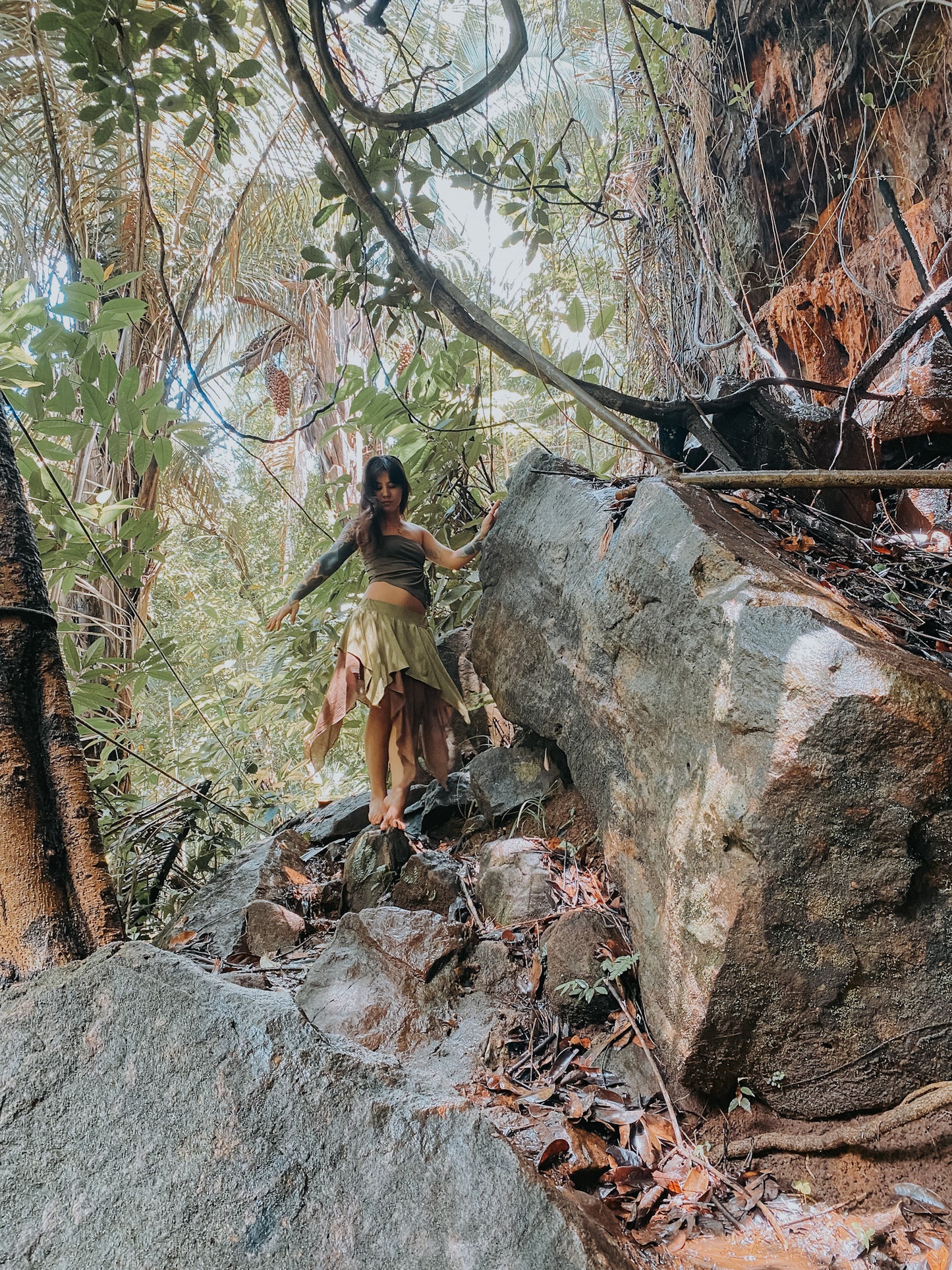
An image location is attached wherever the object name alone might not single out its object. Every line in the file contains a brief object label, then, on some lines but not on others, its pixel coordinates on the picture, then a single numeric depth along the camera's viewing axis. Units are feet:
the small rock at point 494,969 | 8.97
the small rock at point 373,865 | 11.28
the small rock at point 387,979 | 8.49
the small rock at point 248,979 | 8.94
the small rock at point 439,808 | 13.41
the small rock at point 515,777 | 11.88
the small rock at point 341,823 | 13.60
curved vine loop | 6.68
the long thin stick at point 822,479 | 7.45
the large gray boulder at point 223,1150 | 4.27
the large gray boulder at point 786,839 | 6.13
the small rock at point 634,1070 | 7.32
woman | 12.52
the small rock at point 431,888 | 10.74
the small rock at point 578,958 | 8.18
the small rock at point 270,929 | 10.62
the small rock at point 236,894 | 10.62
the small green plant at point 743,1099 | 6.88
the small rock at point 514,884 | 9.78
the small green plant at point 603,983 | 8.08
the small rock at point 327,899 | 11.72
